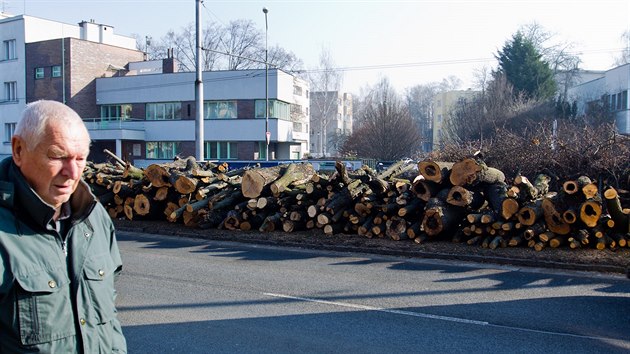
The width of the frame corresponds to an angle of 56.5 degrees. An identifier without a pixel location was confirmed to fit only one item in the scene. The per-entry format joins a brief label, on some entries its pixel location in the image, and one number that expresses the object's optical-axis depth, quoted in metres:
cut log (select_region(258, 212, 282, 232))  14.67
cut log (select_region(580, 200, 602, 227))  11.00
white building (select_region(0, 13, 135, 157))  53.22
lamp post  43.40
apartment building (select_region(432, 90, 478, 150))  93.56
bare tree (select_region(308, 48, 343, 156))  85.56
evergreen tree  50.75
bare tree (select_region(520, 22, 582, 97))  63.06
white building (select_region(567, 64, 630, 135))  47.53
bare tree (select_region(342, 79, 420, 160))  40.66
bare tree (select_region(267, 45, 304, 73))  75.88
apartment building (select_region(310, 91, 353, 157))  86.31
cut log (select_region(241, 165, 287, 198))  14.95
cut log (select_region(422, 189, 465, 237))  12.40
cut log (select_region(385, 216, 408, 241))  12.98
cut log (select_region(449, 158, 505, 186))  12.48
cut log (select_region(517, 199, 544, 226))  11.63
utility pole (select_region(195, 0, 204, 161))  21.71
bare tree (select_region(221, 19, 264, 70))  75.08
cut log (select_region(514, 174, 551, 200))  12.11
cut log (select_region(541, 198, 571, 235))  11.39
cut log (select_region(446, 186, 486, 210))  12.27
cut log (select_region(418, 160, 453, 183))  12.66
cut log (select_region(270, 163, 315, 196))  14.90
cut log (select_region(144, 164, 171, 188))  16.30
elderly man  2.58
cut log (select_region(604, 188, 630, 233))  10.90
